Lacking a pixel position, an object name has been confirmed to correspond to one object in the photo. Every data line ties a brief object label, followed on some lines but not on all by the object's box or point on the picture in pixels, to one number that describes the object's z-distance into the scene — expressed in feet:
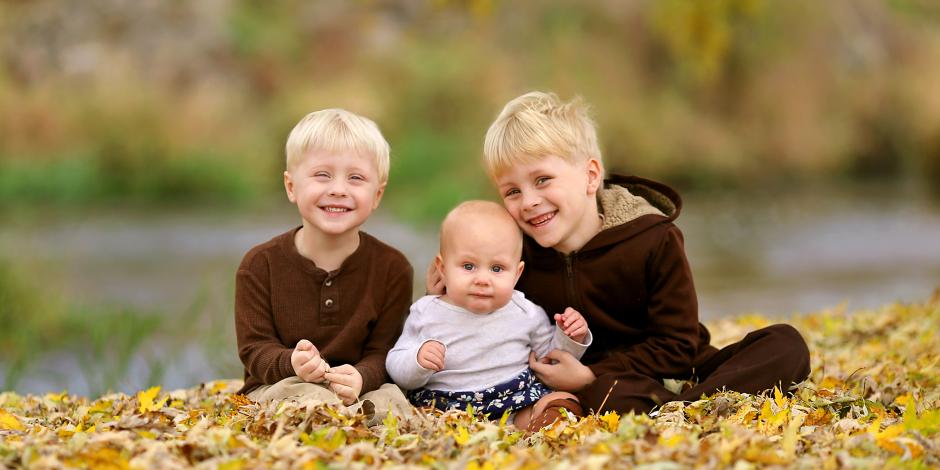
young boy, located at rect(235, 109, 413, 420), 23.15
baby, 22.68
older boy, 23.63
